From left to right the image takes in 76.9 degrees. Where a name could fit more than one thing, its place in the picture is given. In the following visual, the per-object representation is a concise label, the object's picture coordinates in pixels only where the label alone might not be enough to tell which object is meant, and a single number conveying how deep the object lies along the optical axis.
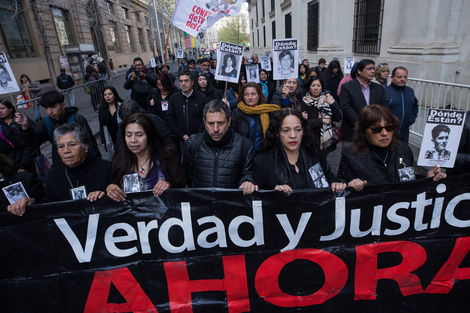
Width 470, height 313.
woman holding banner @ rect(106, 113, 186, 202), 2.53
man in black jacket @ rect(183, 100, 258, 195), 2.61
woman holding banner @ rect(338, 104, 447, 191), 2.31
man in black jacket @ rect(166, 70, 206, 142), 4.53
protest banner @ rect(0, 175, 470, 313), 2.17
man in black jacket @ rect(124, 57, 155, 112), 6.79
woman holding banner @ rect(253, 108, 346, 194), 2.41
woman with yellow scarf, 3.62
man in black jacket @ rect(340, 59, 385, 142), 4.10
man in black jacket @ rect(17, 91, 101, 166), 3.66
